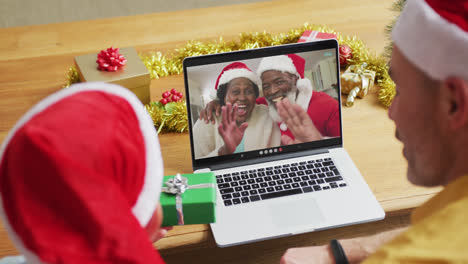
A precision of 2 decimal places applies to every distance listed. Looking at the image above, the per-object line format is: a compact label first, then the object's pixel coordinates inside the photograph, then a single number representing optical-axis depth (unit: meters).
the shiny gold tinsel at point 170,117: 1.29
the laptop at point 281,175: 1.04
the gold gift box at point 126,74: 1.32
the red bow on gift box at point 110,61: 1.33
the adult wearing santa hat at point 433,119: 0.64
